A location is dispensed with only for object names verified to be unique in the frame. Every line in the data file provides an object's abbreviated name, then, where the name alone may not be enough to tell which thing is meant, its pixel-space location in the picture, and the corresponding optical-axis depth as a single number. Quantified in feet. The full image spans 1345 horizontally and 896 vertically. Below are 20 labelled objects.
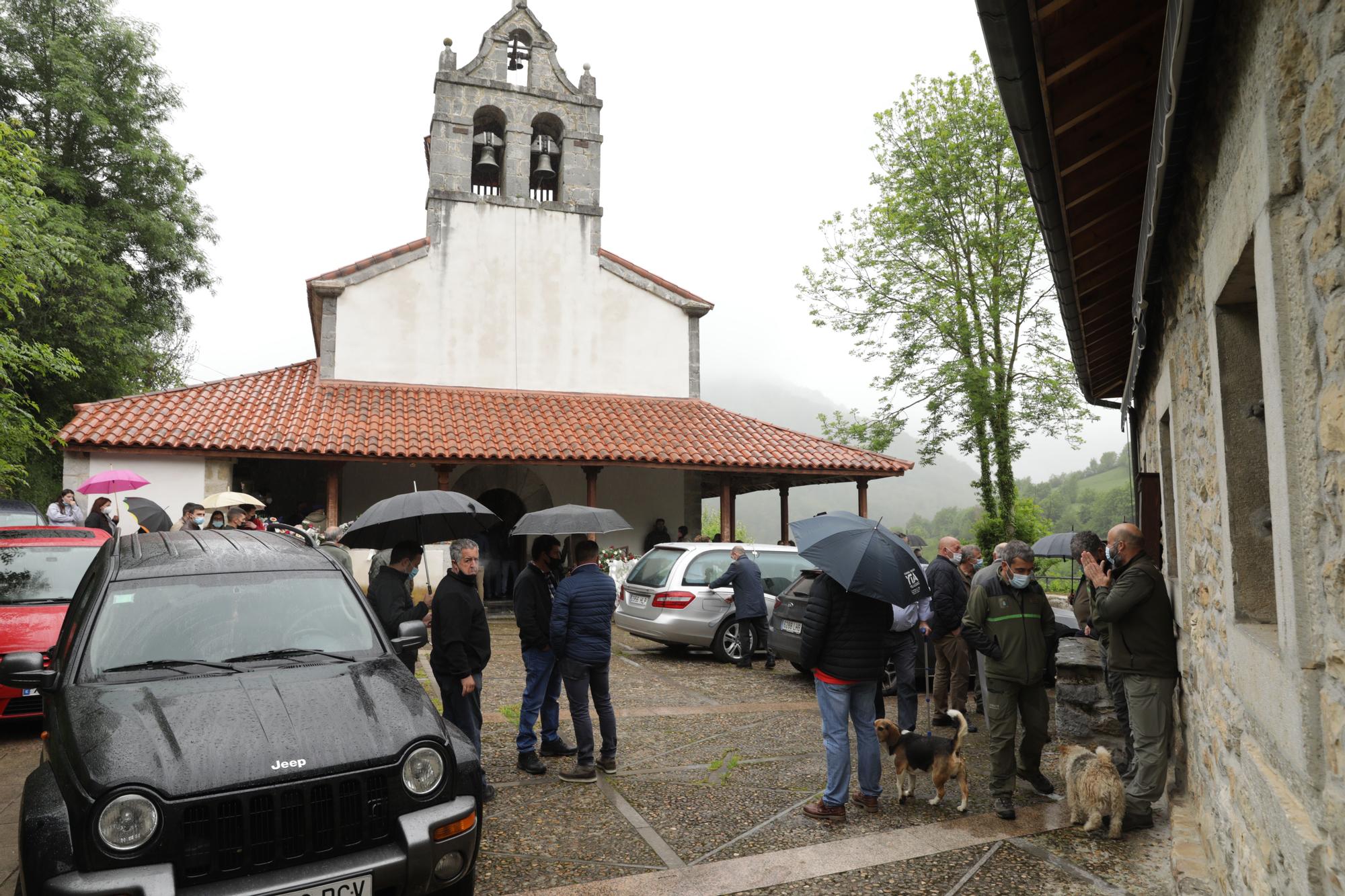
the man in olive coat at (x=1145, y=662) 16.44
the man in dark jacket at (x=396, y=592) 18.93
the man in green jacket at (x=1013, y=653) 18.49
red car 22.43
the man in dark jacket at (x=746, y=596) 36.65
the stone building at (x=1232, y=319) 6.83
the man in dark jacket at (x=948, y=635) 25.07
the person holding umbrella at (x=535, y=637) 20.84
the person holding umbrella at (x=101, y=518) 39.17
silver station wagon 38.40
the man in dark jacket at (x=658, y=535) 62.80
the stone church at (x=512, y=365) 56.90
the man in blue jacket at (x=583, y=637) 20.17
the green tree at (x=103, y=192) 73.92
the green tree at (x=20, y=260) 39.78
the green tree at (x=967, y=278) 82.84
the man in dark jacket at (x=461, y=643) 18.08
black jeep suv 10.40
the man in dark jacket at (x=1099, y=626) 19.44
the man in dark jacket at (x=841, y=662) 17.66
